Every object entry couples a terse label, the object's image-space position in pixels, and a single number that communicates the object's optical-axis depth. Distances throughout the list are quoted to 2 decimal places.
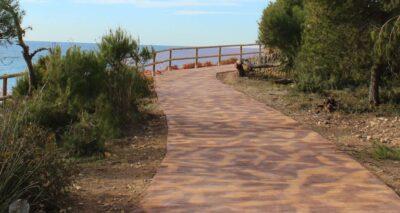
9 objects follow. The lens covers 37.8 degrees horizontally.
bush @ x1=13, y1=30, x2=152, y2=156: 9.42
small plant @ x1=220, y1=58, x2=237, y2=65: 34.84
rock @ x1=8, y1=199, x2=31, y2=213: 4.90
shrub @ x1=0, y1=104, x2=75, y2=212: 5.54
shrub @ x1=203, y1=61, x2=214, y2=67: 32.55
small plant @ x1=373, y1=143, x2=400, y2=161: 9.02
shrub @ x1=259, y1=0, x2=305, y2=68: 21.58
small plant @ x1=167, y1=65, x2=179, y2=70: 29.14
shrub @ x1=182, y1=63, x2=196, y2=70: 30.99
